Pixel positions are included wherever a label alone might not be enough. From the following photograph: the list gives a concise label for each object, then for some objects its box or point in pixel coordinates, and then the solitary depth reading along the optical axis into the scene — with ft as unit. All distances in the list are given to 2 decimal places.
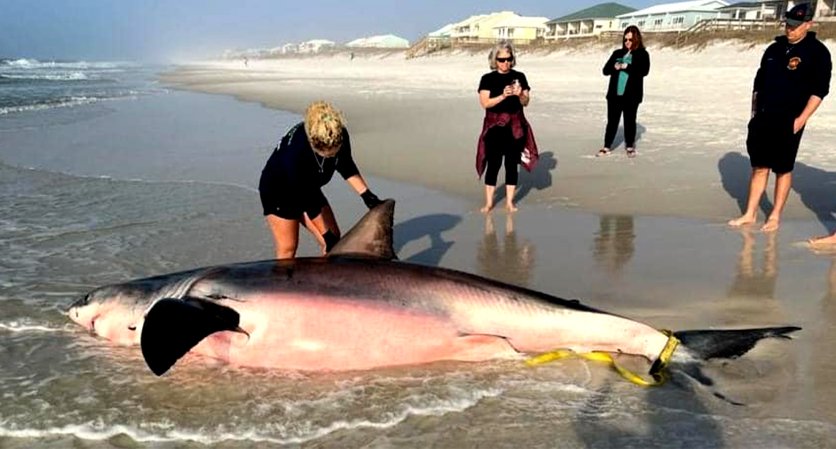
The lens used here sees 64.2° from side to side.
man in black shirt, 19.74
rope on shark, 11.32
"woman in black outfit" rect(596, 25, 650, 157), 32.83
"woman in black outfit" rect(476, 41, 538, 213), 22.81
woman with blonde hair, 14.15
